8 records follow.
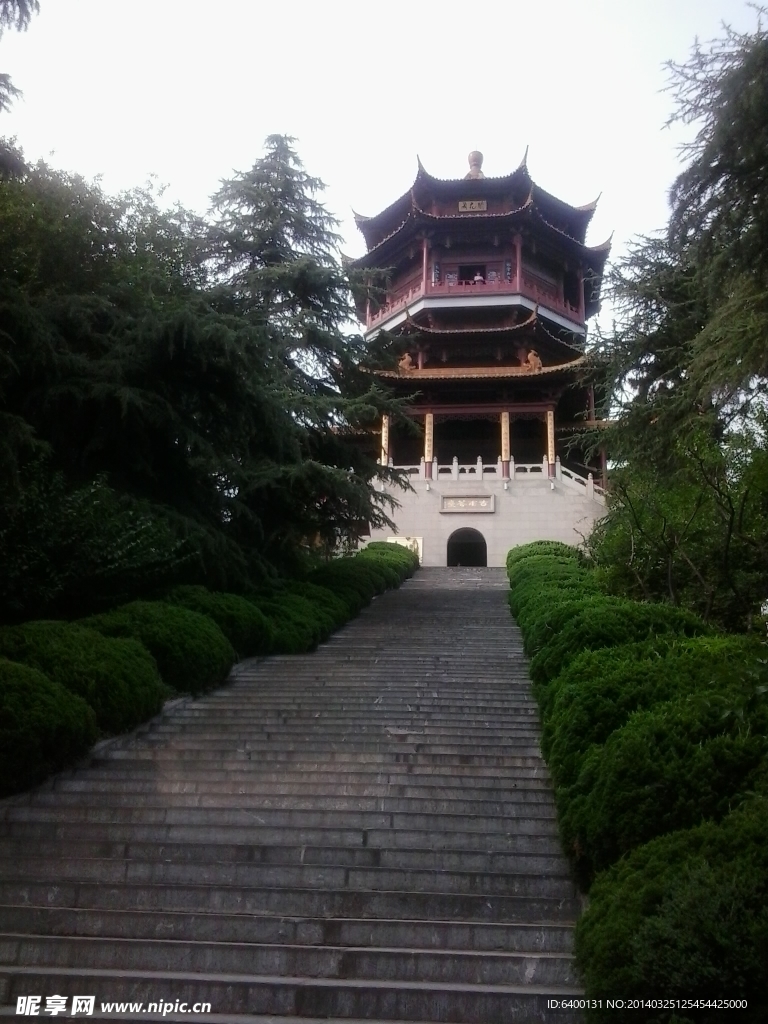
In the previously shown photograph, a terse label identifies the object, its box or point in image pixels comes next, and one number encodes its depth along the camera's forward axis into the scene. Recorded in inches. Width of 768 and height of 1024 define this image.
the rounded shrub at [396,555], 779.7
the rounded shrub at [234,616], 398.9
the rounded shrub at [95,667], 274.8
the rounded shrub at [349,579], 598.5
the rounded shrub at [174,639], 335.9
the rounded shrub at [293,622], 438.6
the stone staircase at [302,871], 162.9
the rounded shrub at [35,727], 235.1
